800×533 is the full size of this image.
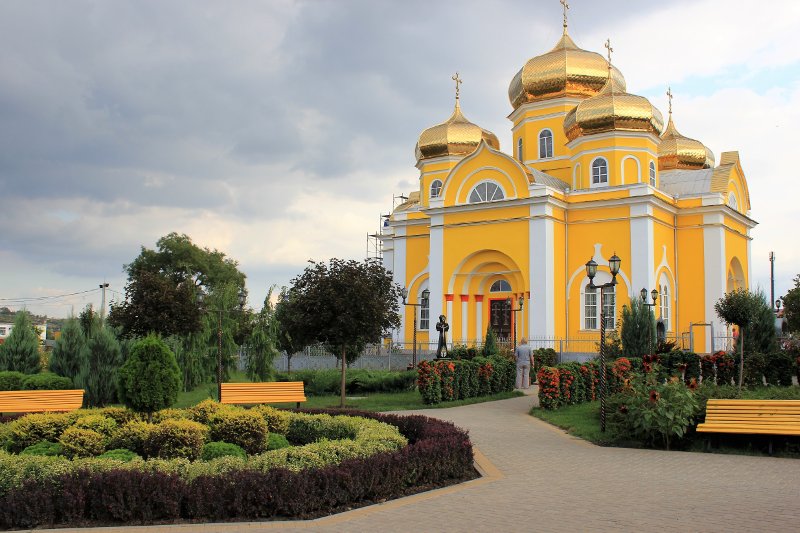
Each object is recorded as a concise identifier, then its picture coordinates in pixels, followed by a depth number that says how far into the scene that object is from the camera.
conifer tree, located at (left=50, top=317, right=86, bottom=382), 17.28
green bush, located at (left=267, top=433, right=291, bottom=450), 10.35
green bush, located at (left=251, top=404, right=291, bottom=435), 11.25
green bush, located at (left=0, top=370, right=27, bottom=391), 16.33
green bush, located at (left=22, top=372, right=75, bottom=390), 15.70
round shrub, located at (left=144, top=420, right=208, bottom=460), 9.04
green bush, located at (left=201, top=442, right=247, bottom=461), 9.17
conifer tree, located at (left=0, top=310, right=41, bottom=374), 18.50
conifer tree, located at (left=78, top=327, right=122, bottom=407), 16.47
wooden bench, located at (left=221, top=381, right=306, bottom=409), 14.31
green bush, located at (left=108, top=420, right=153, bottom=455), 9.46
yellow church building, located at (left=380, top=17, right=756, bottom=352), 27.72
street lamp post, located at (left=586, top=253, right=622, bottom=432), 12.65
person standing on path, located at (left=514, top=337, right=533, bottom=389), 20.36
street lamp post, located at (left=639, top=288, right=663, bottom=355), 21.05
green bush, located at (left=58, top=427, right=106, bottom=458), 9.08
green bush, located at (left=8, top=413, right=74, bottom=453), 9.89
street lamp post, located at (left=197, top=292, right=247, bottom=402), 17.18
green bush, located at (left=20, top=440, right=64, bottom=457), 9.32
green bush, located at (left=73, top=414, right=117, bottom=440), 9.76
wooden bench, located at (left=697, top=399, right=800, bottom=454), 10.29
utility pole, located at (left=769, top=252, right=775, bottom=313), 49.63
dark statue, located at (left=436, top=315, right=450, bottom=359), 23.55
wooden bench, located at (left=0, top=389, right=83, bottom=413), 12.61
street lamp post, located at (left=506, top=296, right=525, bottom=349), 28.69
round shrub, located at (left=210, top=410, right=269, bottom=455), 10.05
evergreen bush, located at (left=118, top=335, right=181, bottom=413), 10.43
